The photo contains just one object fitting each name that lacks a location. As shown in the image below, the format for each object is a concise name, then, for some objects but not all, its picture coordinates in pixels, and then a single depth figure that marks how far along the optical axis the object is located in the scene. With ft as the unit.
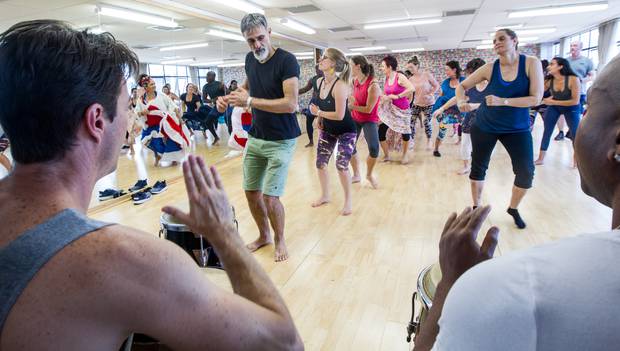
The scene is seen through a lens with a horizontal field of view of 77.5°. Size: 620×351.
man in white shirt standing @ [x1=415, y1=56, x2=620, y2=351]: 1.54
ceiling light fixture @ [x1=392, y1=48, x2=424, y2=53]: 52.51
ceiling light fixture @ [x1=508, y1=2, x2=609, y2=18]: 25.54
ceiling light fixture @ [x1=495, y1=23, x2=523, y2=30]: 32.31
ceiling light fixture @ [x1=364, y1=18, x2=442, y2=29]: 28.71
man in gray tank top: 1.94
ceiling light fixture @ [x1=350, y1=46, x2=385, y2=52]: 45.91
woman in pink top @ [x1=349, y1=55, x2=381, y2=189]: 13.10
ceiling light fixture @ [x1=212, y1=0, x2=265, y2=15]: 19.64
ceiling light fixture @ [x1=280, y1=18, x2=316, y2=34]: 26.20
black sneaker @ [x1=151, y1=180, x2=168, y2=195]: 15.14
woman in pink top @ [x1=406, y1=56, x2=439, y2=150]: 20.24
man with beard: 8.03
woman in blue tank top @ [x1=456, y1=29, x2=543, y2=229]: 9.02
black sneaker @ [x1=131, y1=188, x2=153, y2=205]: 13.91
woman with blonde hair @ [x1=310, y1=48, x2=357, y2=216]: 10.94
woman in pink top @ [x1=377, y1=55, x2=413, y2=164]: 17.46
